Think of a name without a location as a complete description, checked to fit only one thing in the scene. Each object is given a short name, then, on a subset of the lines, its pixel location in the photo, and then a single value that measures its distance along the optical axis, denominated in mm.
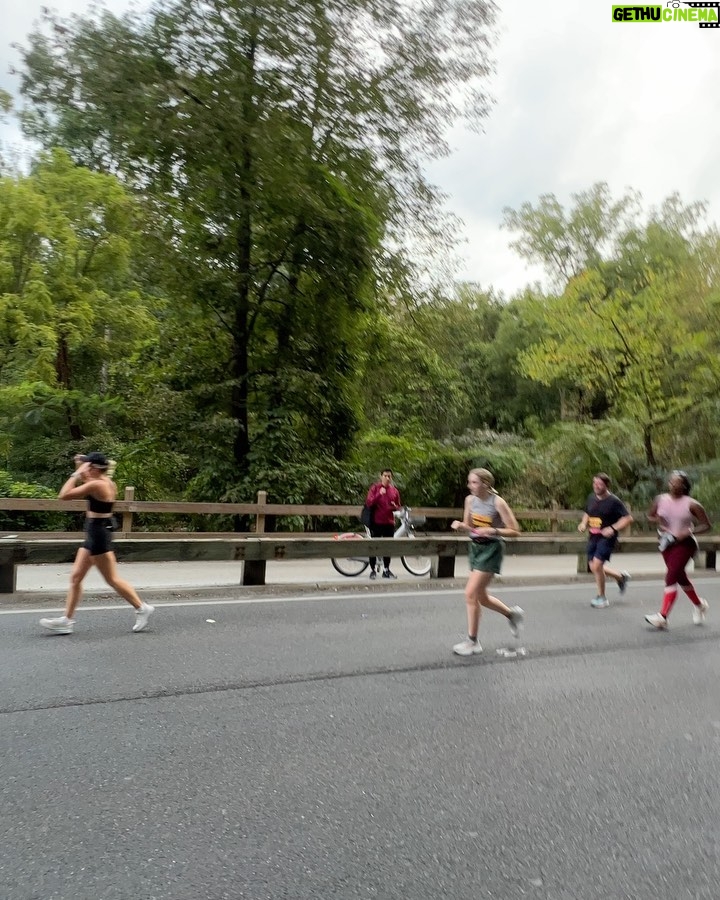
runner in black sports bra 6543
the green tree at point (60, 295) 16859
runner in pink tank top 8250
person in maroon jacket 12328
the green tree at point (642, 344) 22453
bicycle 12336
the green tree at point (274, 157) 14555
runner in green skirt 6508
